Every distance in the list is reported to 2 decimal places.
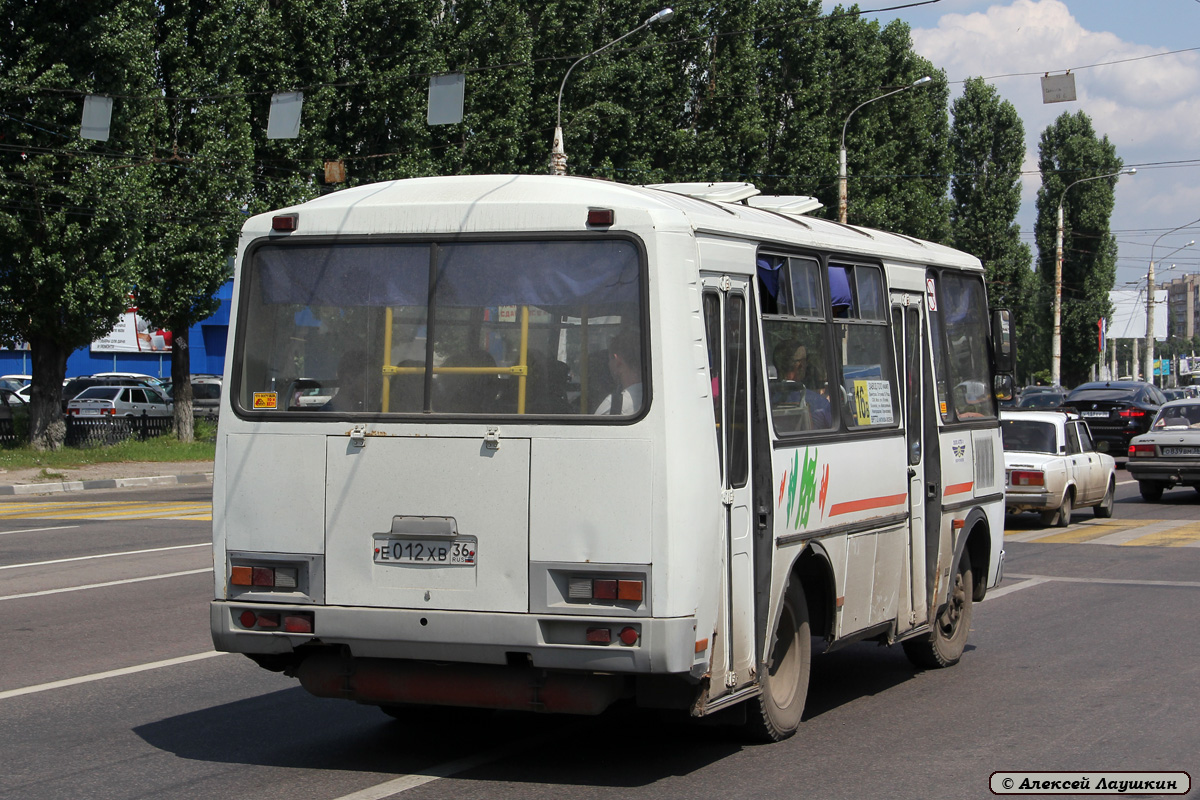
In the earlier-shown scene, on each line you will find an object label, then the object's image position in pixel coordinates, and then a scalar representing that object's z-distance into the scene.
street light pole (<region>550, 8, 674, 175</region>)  26.68
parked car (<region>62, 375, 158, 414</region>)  43.06
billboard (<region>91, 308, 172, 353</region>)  60.50
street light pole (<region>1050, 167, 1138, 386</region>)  54.66
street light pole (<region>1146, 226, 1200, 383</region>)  68.62
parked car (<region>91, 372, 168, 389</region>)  47.66
